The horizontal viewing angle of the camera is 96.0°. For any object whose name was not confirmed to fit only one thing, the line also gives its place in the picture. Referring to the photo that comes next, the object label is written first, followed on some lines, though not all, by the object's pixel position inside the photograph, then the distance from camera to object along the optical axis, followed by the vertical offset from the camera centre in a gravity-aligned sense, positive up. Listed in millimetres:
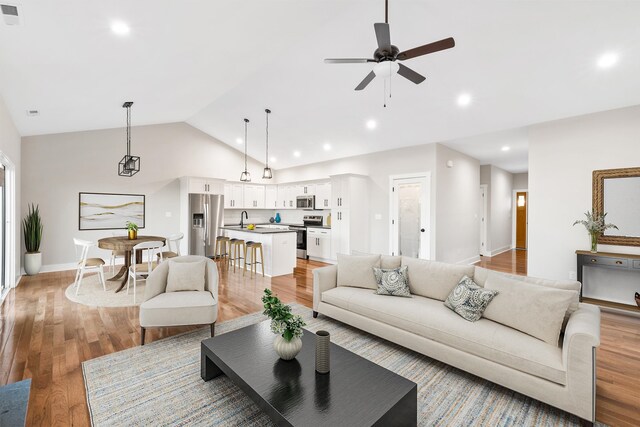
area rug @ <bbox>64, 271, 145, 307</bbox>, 4109 -1267
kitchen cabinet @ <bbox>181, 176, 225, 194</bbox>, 7352 +748
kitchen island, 5809 -718
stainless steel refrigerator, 7355 -303
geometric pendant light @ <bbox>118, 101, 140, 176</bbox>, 5079 +993
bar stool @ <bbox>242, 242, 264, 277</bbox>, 5781 -858
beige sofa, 1822 -997
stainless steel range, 8016 -539
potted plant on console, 4020 -149
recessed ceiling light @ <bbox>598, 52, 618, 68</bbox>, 3192 +1758
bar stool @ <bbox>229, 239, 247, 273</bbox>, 6168 -801
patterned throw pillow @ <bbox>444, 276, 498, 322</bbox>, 2516 -766
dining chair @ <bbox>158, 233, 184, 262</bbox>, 5379 -763
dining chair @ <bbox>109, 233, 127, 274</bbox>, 5466 -837
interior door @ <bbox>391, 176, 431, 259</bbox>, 6090 -62
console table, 3693 -601
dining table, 4430 -507
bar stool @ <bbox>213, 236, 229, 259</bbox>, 6617 -903
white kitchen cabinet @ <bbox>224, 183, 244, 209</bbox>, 8523 +537
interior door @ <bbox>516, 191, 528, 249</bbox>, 9805 -143
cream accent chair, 2865 -938
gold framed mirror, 3900 +190
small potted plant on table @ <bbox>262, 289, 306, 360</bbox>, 1942 -768
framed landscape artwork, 6422 +60
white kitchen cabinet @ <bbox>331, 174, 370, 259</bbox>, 6766 +1
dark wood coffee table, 1511 -1037
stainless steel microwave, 8164 +339
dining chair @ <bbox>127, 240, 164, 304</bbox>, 4332 -797
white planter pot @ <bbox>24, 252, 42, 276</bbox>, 5559 -981
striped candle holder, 1842 -897
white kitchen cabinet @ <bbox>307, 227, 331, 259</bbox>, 7376 -760
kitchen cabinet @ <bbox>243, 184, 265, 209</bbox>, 8977 +551
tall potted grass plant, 5570 -573
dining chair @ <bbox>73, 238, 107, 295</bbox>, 4581 -821
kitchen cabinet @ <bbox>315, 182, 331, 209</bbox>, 7809 +516
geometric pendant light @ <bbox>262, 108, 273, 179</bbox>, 5742 +834
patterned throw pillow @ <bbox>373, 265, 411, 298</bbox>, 3162 -767
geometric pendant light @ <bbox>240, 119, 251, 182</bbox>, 6811 +2035
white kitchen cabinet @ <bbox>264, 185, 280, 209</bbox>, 9469 +546
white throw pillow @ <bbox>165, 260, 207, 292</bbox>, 3299 -733
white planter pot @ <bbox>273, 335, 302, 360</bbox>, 1957 -915
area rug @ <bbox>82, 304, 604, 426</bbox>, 1900 -1345
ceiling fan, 2250 +1352
